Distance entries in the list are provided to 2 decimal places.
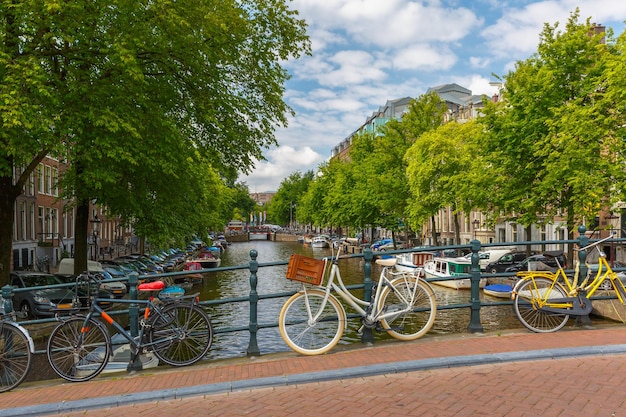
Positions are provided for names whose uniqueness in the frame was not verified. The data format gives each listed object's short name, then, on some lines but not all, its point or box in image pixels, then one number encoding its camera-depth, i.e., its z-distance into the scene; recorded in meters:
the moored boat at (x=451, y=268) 31.31
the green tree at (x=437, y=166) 37.97
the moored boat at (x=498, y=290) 26.03
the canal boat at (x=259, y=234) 123.50
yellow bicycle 7.59
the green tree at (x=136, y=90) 13.10
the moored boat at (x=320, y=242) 79.88
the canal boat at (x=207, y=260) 44.59
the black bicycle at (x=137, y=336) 6.73
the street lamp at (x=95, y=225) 32.27
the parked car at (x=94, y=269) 23.73
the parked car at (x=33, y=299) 17.38
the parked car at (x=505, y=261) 33.18
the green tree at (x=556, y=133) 23.36
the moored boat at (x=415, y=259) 34.25
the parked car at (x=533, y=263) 28.00
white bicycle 6.82
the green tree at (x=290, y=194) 124.00
